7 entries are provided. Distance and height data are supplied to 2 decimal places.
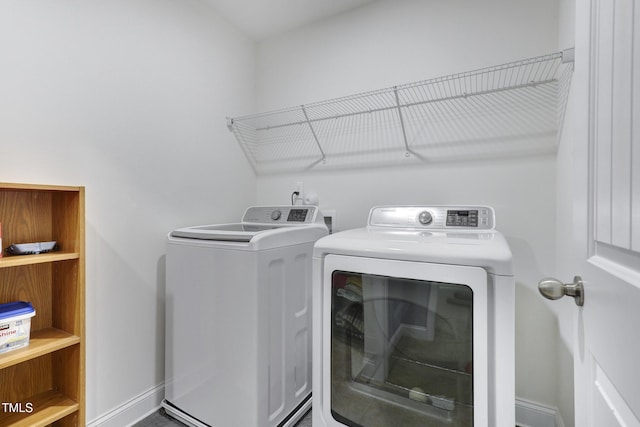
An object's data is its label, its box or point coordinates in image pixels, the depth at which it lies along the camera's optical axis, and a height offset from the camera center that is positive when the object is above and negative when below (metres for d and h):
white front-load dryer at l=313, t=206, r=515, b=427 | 0.91 -0.45
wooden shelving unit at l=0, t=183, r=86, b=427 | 1.18 -0.42
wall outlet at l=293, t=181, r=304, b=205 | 2.29 +0.15
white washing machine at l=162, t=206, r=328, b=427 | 1.33 -0.60
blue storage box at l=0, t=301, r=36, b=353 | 1.08 -0.45
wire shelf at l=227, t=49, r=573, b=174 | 1.58 +0.62
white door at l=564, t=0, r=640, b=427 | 0.43 +0.00
